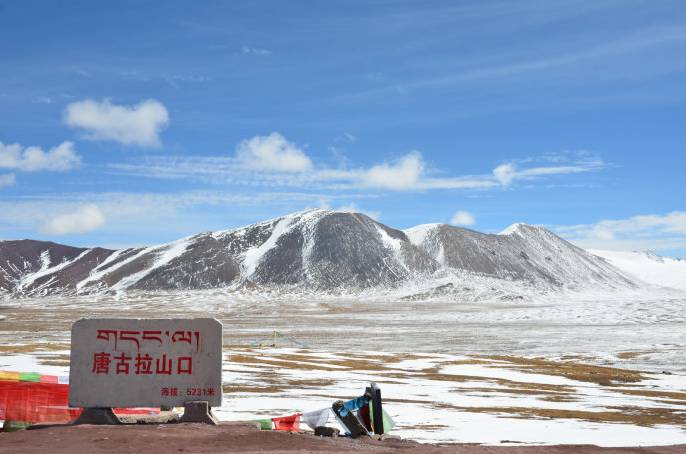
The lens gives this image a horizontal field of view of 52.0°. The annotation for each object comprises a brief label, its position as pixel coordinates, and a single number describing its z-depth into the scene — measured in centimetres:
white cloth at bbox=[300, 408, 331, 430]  1817
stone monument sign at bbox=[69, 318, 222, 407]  1581
